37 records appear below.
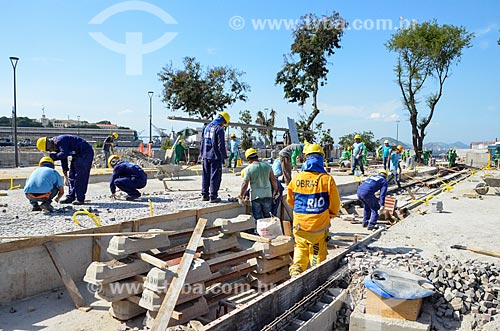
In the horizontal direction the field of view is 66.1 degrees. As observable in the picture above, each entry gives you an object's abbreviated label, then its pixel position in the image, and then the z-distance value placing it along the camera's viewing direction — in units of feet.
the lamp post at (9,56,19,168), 65.72
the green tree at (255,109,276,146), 121.29
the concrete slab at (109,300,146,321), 13.53
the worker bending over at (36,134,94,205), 22.85
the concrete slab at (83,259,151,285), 12.89
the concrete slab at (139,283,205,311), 12.32
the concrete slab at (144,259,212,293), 12.46
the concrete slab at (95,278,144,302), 13.15
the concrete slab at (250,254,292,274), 17.26
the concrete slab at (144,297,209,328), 12.64
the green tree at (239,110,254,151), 114.01
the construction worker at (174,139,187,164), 53.78
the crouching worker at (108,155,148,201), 26.27
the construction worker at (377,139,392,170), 50.12
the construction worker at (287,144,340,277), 15.56
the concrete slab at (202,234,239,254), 17.19
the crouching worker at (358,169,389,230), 26.37
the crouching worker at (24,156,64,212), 19.84
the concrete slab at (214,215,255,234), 18.25
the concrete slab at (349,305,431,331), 12.19
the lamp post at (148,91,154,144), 105.91
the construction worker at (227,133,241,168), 54.82
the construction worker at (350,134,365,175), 49.60
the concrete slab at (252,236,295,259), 17.25
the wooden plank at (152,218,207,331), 10.84
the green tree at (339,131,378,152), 147.80
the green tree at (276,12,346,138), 96.37
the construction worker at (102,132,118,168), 53.33
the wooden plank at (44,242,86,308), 14.42
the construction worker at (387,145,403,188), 46.35
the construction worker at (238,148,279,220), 22.41
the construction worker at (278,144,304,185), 30.94
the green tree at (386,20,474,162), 106.93
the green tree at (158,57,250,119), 87.97
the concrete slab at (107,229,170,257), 14.21
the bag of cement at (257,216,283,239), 19.69
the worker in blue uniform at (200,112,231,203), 23.53
